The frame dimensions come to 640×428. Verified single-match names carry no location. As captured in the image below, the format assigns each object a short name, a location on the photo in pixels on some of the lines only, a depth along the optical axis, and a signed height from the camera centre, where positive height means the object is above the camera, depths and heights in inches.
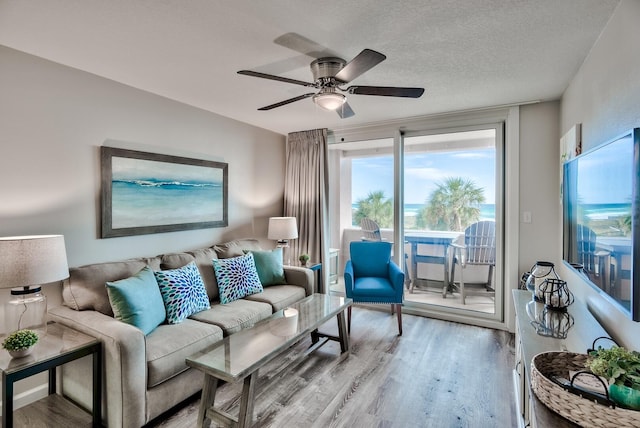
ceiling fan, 84.9 +32.8
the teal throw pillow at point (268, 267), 140.0 -24.4
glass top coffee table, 72.3 -34.2
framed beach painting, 106.6 +7.0
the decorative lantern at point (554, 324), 70.9 -25.0
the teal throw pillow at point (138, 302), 85.5 -24.7
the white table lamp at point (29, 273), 72.4 -14.4
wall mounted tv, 48.3 -1.3
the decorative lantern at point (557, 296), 72.7 -19.2
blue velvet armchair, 134.0 -29.2
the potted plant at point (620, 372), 38.4 -20.1
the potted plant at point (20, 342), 65.7 -27.0
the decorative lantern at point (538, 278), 81.4 -17.3
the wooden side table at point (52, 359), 63.8 -31.3
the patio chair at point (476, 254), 146.3 -19.3
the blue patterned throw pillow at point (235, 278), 120.8 -25.7
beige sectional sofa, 73.8 -34.5
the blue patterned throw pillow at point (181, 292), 98.5 -25.8
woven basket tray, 37.4 -23.9
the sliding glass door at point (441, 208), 146.1 +2.0
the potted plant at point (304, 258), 161.6 -23.1
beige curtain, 175.0 +11.6
